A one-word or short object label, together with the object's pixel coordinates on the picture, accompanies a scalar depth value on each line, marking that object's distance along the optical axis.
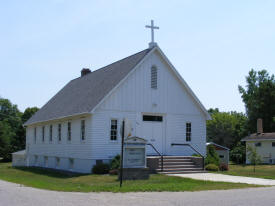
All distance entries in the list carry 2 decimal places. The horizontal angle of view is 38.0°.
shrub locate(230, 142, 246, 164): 49.28
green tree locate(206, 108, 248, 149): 68.62
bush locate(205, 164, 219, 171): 24.04
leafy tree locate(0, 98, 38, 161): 55.69
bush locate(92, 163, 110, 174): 21.98
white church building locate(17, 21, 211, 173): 23.61
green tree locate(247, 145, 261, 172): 27.68
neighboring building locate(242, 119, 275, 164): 45.11
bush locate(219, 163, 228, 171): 24.92
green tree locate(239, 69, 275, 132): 62.53
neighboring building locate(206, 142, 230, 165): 38.30
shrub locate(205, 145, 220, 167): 25.17
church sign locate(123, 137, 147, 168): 19.00
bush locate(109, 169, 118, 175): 20.98
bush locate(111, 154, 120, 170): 21.77
